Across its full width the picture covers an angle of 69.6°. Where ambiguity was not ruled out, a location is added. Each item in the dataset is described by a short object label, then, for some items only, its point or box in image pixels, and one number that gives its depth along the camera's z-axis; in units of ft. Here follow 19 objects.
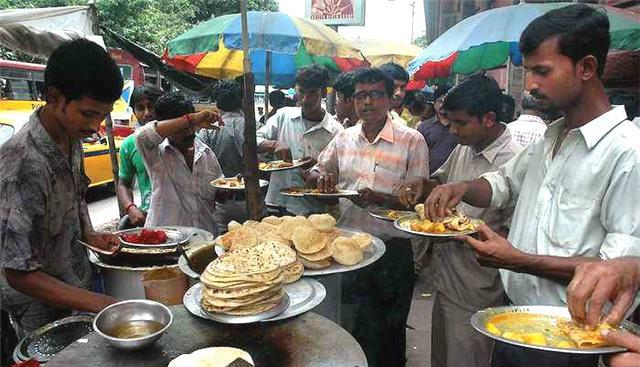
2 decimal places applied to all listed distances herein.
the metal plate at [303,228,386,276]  7.76
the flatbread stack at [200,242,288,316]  6.21
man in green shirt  13.19
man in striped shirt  12.20
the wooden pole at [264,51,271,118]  25.29
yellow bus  34.94
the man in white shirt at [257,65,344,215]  16.87
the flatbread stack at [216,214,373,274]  8.02
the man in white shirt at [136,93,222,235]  11.66
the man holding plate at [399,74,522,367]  10.38
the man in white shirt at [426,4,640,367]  6.30
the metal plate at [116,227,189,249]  8.83
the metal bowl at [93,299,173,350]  5.87
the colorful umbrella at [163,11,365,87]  18.51
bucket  7.25
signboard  39.63
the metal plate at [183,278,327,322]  6.36
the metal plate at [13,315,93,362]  6.50
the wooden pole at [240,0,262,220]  9.16
